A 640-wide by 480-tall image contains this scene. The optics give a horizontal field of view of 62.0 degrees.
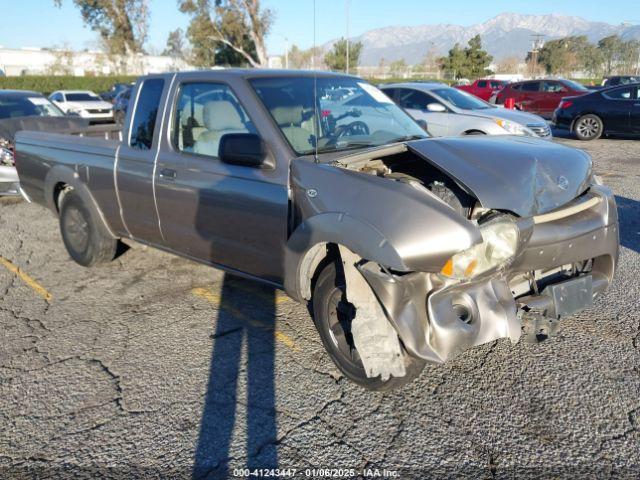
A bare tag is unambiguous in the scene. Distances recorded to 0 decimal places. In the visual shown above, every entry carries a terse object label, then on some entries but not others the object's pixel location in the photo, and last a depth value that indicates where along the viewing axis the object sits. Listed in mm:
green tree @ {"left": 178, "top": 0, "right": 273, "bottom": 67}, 42625
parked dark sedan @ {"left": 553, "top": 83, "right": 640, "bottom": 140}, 13711
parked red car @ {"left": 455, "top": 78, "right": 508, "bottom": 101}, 23656
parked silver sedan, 9852
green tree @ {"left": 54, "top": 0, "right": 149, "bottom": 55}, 45562
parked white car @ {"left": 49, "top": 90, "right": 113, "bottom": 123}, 21547
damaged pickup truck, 2701
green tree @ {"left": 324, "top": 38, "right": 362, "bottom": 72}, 43969
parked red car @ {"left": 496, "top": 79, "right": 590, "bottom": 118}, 19188
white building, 50406
